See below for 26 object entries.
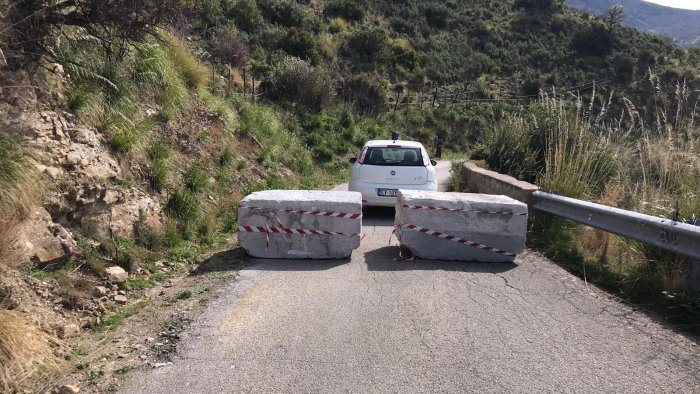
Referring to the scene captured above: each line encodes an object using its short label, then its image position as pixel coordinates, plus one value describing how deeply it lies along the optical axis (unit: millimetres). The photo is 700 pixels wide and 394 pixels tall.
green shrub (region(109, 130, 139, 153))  8250
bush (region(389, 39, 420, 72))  46562
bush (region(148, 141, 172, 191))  8891
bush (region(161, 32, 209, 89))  12828
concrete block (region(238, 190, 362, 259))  8023
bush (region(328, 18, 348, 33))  43719
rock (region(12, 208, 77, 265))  5496
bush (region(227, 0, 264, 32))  33844
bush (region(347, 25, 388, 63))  43406
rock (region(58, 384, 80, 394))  4008
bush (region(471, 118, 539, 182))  13448
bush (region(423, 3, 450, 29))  57938
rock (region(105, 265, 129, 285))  6348
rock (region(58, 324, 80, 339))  4988
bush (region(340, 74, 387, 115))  35219
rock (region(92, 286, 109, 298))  5934
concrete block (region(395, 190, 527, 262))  8039
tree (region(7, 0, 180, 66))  6922
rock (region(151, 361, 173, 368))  4551
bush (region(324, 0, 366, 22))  47156
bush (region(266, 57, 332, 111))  24547
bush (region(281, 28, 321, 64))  33406
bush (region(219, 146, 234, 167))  12027
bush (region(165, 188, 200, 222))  8898
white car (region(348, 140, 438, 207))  11602
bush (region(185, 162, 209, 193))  10016
